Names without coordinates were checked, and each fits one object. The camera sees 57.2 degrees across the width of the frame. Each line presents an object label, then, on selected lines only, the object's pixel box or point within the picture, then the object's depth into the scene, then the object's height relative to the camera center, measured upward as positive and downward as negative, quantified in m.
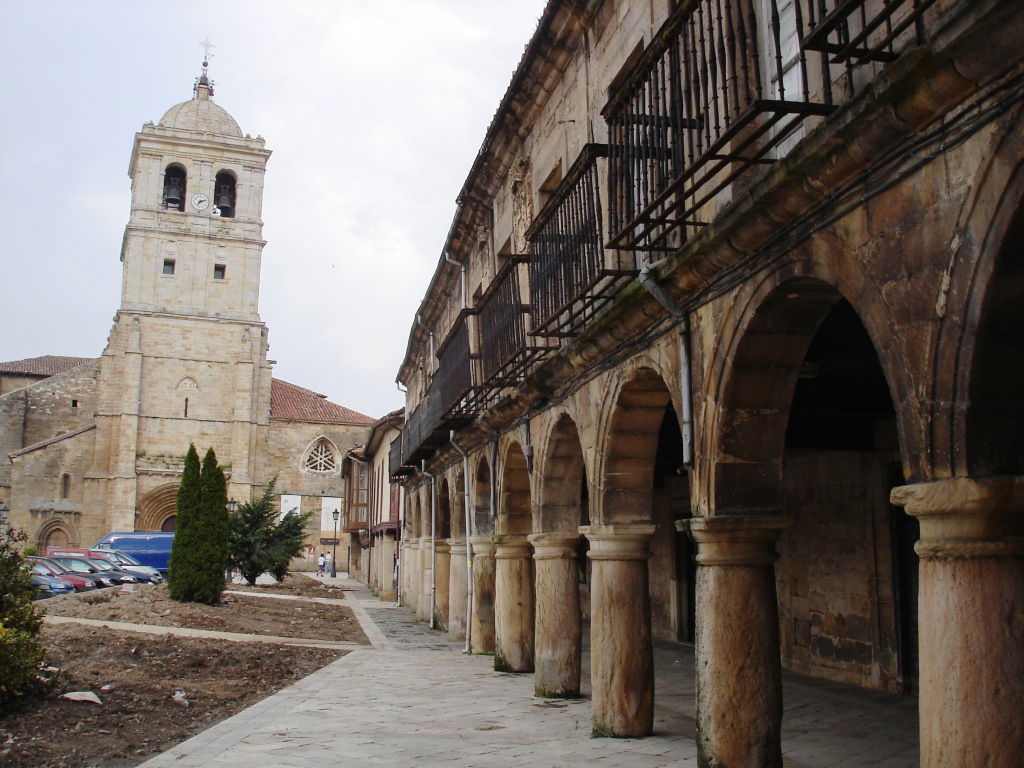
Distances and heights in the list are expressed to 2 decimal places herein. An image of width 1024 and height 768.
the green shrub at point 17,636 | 7.59 -0.89
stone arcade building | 3.29 +1.00
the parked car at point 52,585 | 20.86 -1.34
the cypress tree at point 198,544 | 18.75 -0.32
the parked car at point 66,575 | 23.52 -1.20
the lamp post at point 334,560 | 49.00 -1.73
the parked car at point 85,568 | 25.66 -1.11
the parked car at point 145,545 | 35.91 -0.67
